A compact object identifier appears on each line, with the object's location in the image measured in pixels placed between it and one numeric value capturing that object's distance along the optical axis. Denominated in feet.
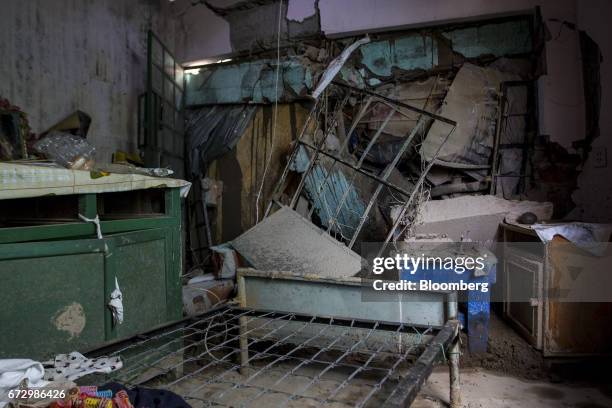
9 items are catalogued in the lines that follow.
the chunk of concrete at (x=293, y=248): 12.07
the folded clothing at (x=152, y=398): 5.07
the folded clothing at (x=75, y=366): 6.24
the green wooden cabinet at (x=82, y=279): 7.41
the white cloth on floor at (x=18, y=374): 5.29
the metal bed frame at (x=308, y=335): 8.53
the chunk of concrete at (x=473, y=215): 13.85
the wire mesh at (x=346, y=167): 15.67
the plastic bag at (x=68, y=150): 9.16
